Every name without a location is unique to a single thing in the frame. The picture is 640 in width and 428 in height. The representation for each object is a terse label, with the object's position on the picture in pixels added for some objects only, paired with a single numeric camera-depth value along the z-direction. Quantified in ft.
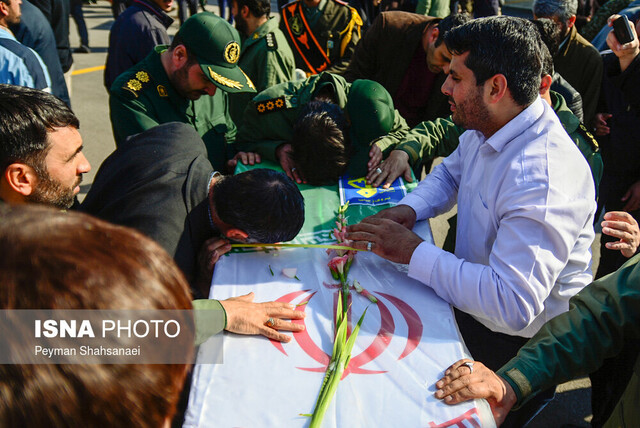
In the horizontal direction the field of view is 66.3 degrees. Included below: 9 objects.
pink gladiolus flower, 6.05
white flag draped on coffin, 4.33
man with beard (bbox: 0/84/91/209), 5.40
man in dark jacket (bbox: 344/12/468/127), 10.73
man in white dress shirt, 5.15
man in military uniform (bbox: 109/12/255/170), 8.24
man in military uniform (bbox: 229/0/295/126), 11.26
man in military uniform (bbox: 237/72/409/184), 7.80
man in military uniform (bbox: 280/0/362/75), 14.07
